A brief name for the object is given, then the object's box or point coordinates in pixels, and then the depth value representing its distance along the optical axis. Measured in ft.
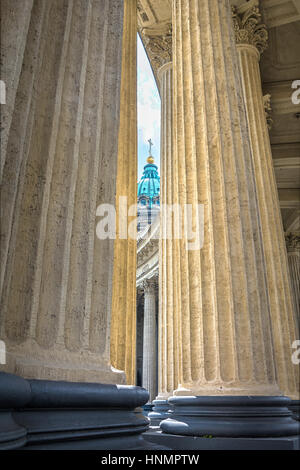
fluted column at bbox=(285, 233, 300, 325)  95.37
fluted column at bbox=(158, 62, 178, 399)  34.01
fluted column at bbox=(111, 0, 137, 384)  25.53
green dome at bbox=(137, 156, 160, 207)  224.94
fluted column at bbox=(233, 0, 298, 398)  33.48
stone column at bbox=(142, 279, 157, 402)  100.17
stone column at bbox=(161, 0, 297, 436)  18.83
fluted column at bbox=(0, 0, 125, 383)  9.72
